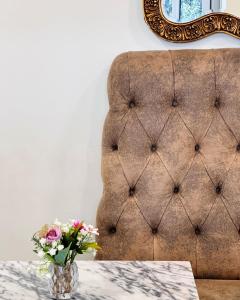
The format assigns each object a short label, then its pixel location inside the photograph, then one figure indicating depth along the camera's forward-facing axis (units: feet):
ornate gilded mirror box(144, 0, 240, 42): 5.84
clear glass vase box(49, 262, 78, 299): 4.03
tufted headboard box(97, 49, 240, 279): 5.63
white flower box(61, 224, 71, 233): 4.02
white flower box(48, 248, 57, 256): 3.85
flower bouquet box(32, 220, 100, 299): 3.93
